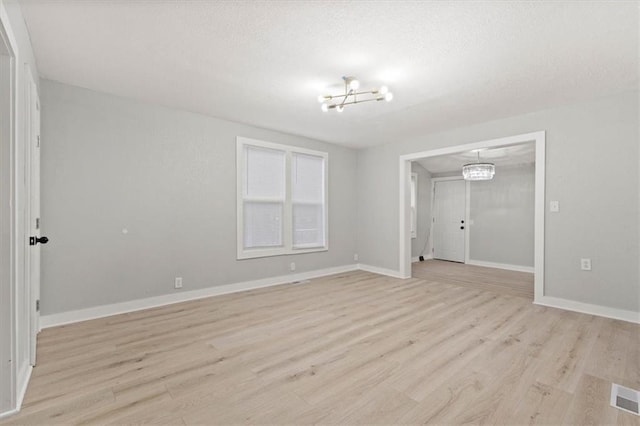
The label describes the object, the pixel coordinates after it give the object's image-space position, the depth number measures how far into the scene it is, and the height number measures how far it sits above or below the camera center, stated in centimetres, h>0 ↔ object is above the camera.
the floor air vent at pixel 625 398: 175 -114
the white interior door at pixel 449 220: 721 -19
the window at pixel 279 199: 444 +19
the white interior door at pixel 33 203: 216 +6
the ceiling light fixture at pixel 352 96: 286 +124
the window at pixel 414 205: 721 +17
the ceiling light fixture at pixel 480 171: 533 +75
